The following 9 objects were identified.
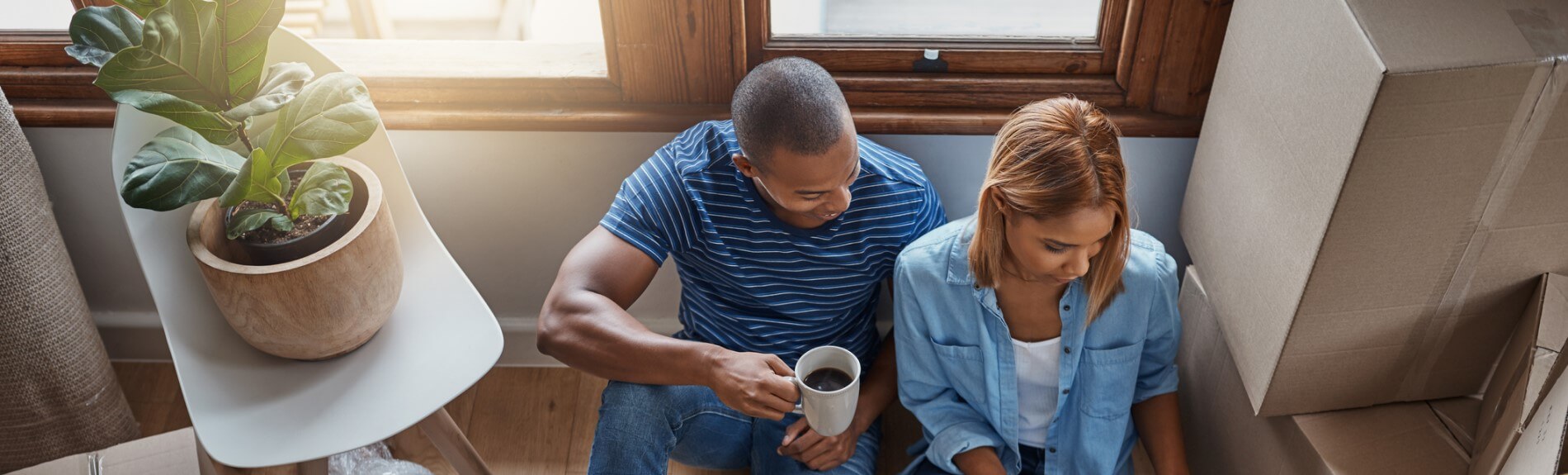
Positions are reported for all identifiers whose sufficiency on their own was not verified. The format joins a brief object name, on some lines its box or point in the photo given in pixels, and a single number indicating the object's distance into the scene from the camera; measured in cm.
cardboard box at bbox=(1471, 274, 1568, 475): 103
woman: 122
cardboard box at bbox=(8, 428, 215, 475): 138
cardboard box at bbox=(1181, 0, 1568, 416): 99
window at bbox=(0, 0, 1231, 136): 155
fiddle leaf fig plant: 109
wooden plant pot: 116
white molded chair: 121
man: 124
